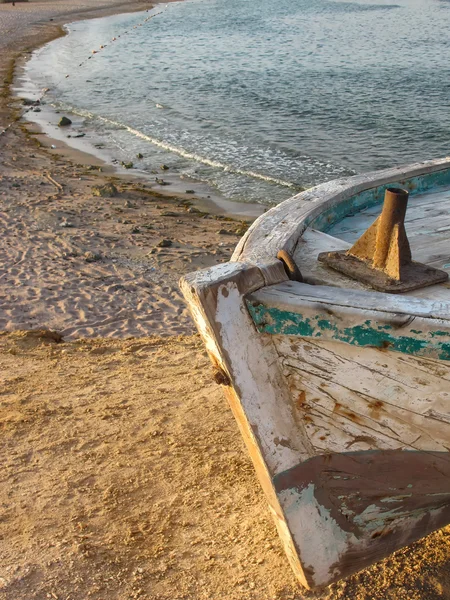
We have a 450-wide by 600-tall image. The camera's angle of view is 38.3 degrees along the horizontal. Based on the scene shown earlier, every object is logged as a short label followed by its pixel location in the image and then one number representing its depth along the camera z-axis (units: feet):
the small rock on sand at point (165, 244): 27.12
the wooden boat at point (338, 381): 8.07
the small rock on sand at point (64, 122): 52.31
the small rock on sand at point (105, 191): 33.94
